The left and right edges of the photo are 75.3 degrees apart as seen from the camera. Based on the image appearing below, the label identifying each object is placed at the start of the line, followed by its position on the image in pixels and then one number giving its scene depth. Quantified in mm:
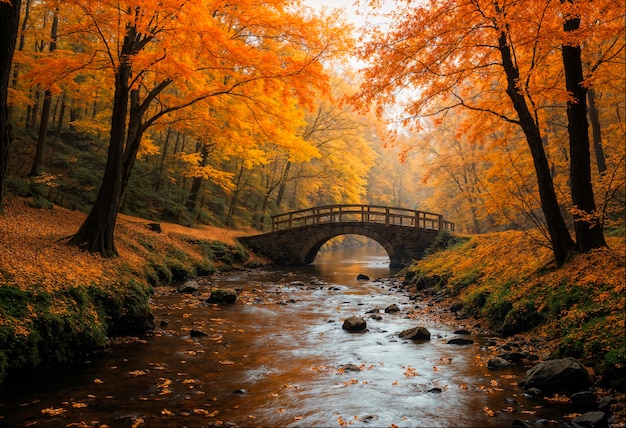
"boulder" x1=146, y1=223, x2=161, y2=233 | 15834
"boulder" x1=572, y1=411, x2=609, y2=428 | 3850
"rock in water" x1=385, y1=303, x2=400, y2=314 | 10023
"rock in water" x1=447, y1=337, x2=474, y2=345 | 7088
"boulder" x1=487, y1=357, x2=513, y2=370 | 5699
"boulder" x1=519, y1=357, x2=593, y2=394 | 4629
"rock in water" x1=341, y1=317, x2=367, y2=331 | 8133
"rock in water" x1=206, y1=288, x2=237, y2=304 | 10375
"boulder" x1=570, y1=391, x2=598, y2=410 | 4285
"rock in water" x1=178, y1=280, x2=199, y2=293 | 11421
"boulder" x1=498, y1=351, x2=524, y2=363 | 5934
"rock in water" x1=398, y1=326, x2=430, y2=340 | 7434
